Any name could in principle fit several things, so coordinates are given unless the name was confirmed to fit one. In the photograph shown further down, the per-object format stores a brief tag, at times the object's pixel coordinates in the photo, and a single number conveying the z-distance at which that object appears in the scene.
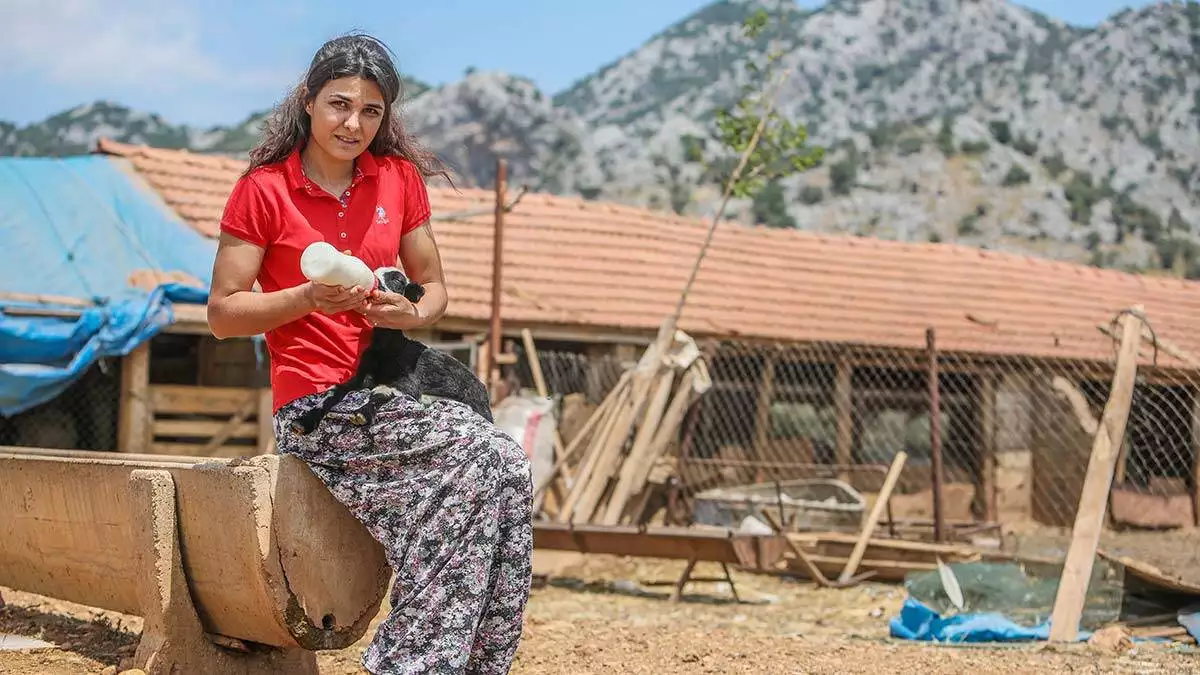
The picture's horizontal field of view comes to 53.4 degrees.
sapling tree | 10.36
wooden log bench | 3.22
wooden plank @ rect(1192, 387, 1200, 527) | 14.38
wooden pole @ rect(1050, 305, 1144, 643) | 5.62
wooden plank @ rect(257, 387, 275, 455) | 11.27
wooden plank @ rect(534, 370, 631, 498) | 9.65
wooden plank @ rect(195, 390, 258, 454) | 11.13
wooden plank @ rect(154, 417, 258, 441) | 11.00
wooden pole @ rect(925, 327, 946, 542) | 9.41
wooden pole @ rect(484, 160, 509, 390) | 9.96
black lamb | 3.17
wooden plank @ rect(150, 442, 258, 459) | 10.97
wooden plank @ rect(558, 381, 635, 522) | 9.23
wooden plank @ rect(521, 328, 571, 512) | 10.67
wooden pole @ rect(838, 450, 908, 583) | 8.87
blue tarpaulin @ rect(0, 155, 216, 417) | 10.03
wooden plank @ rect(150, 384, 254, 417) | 11.07
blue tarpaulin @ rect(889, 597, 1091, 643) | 5.78
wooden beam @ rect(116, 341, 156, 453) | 10.83
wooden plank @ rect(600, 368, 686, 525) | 9.26
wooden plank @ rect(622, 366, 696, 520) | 9.34
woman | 3.03
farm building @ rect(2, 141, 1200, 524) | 12.16
